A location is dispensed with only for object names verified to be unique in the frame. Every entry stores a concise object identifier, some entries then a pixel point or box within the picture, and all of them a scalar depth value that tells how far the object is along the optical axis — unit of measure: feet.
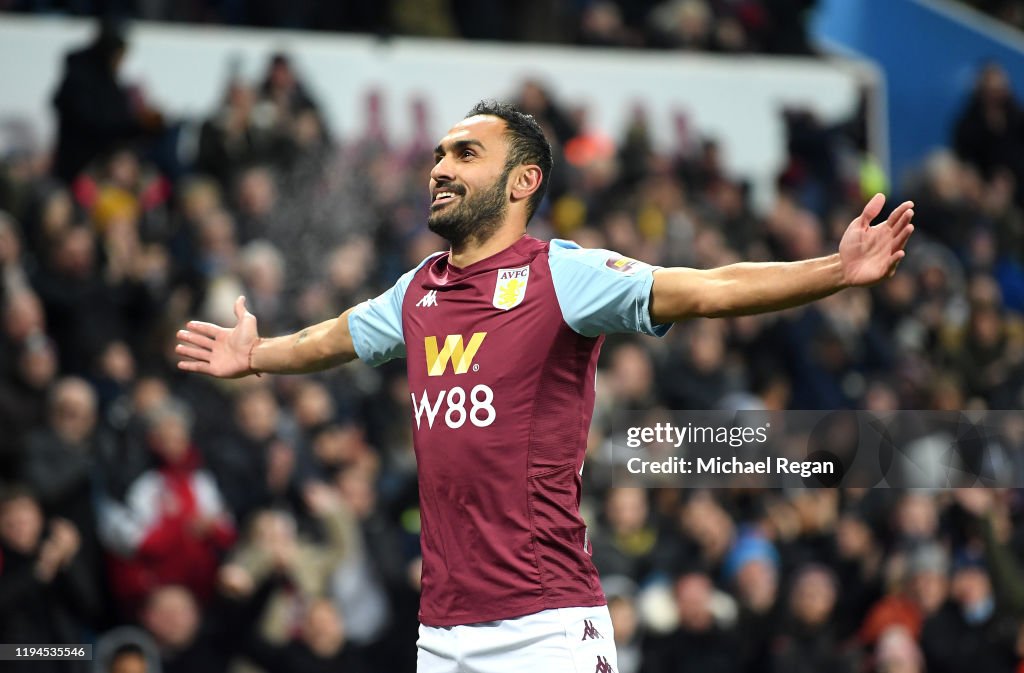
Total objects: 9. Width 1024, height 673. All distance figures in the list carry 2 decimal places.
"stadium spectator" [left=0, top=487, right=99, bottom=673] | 53.88
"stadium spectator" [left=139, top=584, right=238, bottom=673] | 56.34
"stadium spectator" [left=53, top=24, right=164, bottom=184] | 74.23
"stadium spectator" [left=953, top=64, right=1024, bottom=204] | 104.22
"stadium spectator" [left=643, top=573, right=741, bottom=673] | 63.26
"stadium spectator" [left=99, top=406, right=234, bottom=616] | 57.52
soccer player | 29.66
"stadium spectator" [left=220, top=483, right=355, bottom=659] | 58.34
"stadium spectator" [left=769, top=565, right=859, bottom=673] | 65.36
